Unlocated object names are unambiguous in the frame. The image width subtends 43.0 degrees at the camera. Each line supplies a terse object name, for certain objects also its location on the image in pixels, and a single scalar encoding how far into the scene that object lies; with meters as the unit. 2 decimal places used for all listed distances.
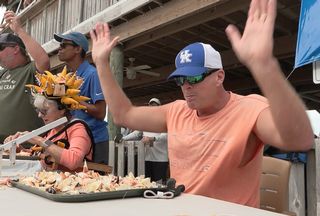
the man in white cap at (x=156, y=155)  6.93
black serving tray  1.41
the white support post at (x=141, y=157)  6.26
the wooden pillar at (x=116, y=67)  6.60
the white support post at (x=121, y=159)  6.20
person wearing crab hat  2.55
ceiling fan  8.77
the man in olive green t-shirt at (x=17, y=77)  3.41
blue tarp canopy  3.33
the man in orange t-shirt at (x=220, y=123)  1.57
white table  1.24
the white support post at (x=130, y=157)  6.25
